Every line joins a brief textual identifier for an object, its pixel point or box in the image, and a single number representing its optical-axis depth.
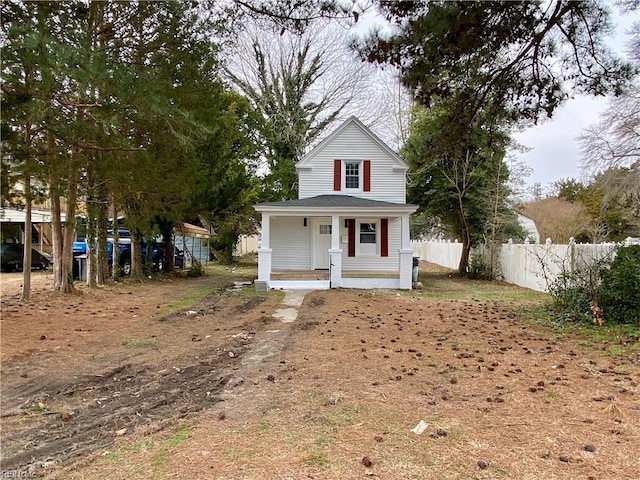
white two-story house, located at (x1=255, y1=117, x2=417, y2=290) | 17.05
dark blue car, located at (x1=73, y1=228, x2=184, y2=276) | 17.25
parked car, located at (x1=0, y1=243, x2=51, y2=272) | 18.11
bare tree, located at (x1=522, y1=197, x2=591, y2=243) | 27.84
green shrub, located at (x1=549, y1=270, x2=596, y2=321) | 8.00
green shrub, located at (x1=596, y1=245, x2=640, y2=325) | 7.46
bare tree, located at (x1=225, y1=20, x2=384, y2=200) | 25.84
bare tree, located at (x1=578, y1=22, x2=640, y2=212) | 19.42
